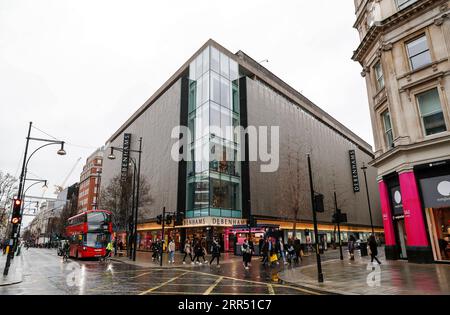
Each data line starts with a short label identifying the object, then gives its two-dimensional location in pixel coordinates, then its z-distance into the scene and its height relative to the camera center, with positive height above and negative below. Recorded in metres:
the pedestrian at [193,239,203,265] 22.36 -1.15
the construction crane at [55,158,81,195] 164.57 +34.53
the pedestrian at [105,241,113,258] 24.90 -1.09
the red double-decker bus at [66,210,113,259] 25.53 +0.36
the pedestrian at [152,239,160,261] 26.33 -1.22
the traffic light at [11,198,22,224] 15.57 +1.38
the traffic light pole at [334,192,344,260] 17.15 +0.91
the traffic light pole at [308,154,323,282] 11.25 -1.48
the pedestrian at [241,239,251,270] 18.58 -1.22
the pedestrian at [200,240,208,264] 23.10 -1.35
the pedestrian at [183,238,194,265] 23.26 -1.03
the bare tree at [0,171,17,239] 34.67 +6.29
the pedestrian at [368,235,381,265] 17.32 -0.84
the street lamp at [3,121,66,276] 14.58 +0.19
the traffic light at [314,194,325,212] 12.49 +1.30
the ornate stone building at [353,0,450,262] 16.00 +6.33
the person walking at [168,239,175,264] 23.58 -1.12
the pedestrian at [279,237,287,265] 20.81 -0.99
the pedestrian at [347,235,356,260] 22.73 -0.97
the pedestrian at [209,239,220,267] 21.27 -1.06
